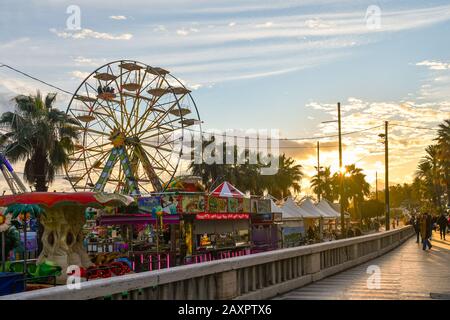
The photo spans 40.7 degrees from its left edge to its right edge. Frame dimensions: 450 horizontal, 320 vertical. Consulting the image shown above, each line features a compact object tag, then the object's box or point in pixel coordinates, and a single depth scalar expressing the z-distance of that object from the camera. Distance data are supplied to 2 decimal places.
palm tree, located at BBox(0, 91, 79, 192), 38.19
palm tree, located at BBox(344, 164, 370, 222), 111.56
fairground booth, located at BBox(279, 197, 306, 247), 38.69
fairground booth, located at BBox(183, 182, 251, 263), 26.91
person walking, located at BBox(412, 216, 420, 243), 41.19
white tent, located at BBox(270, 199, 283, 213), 41.68
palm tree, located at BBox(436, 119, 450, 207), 68.19
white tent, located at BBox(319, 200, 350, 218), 55.34
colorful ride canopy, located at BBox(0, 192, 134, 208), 18.72
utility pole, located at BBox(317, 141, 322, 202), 79.31
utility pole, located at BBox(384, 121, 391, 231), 48.84
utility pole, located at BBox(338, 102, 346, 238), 40.75
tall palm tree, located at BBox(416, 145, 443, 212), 89.86
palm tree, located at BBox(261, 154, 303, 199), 79.12
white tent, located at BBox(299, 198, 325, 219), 49.81
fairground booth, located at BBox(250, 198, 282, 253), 35.03
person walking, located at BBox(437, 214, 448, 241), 45.09
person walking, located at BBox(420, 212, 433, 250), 30.67
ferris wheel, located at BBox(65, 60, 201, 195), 42.66
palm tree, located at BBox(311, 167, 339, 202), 121.36
